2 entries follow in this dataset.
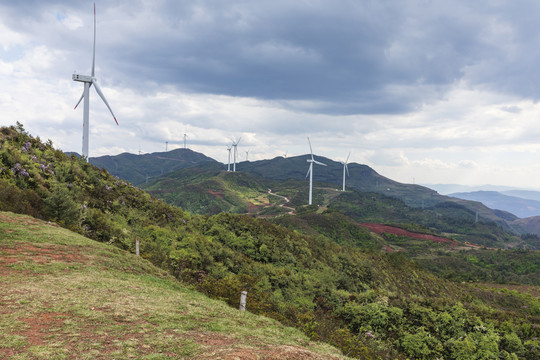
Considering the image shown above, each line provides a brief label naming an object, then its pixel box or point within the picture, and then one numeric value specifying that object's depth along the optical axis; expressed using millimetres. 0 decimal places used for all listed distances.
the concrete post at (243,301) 17406
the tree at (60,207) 26578
